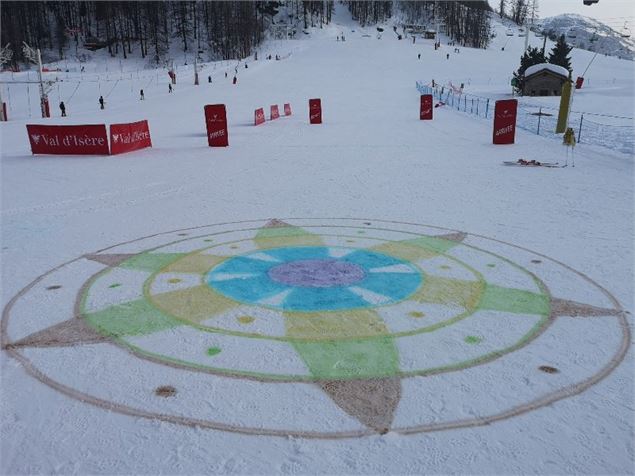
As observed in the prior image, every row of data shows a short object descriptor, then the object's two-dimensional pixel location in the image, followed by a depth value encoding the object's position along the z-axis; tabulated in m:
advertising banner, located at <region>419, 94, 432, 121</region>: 26.38
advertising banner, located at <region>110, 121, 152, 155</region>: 17.27
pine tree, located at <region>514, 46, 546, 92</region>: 44.01
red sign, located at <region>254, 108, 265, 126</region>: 25.56
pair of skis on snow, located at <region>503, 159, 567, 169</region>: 14.36
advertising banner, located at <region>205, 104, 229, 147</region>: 18.34
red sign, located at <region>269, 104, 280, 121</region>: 28.17
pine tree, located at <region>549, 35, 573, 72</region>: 44.53
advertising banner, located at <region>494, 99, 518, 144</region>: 18.34
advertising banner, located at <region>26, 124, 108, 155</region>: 17.27
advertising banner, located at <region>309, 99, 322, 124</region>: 25.59
